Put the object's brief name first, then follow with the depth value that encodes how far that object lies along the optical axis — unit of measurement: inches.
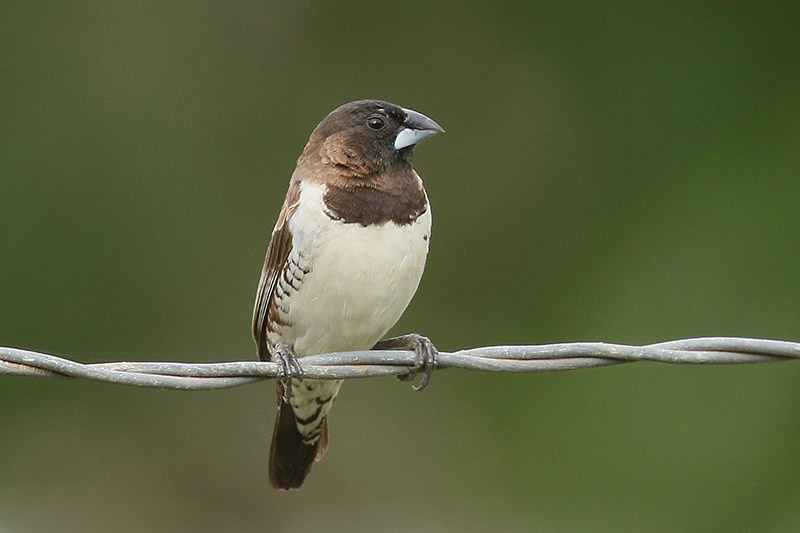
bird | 277.1
